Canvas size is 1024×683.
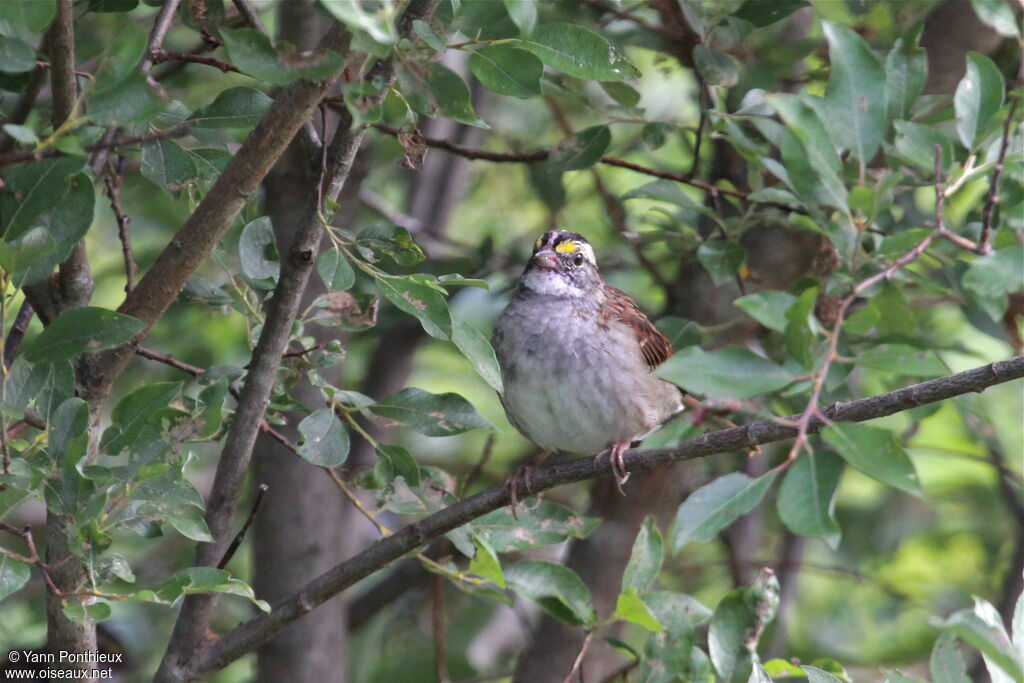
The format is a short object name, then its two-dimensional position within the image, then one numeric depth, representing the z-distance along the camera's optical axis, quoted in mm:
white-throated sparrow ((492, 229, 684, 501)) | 7477
